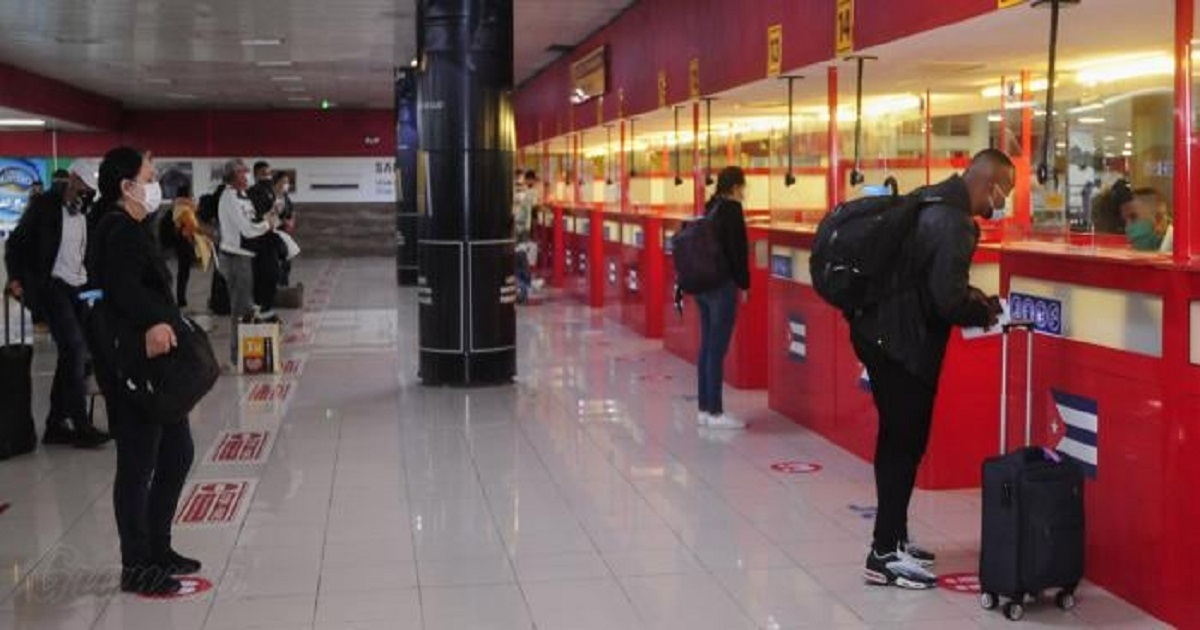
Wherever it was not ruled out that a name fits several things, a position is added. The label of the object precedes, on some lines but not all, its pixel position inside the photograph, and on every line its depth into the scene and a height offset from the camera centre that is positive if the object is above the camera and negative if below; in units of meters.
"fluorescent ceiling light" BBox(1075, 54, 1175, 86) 6.68 +0.74
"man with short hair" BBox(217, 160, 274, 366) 10.61 -0.18
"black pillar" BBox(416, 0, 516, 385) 9.06 +0.22
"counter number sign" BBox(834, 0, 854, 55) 6.66 +0.95
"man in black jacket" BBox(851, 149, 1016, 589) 4.43 -0.39
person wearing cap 6.98 -0.27
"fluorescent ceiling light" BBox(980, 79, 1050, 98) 7.66 +0.73
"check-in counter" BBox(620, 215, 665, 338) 11.62 -0.50
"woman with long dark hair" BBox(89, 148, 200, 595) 4.45 -0.46
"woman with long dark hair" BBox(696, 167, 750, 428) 7.30 -0.46
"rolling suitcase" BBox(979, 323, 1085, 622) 4.20 -0.99
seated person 4.68 -0.03
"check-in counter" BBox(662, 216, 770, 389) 8.84 -0.77
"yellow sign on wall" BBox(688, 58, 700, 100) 9.89 +1.03
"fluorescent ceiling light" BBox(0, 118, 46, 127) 22.31 +1.78
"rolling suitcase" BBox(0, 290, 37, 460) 6.86 -0.92
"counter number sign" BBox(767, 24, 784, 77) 7.84 +0.98
